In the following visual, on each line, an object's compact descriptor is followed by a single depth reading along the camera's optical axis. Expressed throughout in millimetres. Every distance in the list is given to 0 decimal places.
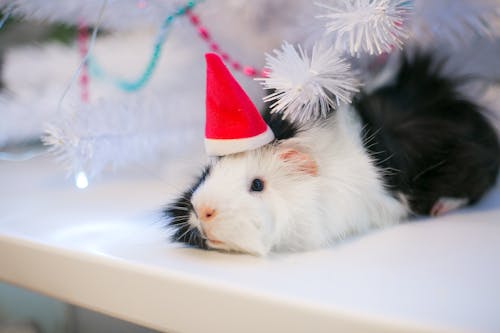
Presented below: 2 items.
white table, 289
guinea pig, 383
